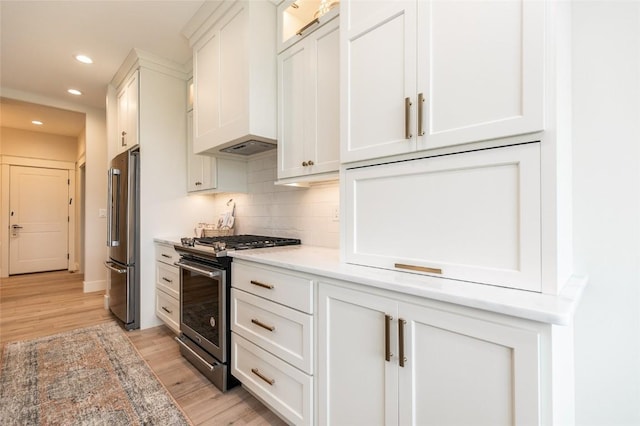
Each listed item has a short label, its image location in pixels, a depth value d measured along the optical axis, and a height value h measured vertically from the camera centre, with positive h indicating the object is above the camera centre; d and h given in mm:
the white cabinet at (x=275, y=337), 1462 -656
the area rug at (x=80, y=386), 1725 -1130
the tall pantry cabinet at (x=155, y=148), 3137 +719
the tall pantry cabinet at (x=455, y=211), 920 +11
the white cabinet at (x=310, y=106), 1845 +708
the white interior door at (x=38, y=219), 5727 -72
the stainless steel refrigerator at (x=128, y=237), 3055 -227
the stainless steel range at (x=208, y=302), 1966 -606
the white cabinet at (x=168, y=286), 2760 -680
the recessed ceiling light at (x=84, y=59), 3152 +1633
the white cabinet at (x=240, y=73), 2145 +1052
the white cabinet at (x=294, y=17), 2089 +1468
